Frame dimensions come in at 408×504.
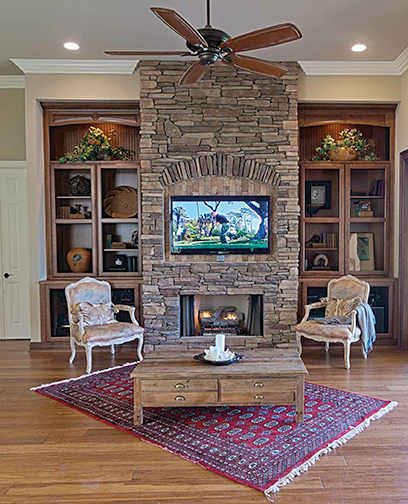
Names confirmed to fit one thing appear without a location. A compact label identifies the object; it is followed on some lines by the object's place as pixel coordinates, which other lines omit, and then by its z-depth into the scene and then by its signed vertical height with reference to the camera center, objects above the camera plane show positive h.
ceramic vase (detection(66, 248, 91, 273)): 5.91 -0.27
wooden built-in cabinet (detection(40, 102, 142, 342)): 5.80 +0.31
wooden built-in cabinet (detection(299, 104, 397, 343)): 5.86 +0.30
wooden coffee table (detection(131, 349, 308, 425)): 3.44 -1.13
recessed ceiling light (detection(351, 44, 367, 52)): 5.04 +2.11
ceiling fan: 2.90 +1.35
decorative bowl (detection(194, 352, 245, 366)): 3.63 -0.98
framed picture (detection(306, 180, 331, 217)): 6.04 +0.56
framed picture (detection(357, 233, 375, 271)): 6.05 -0.19
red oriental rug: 2.91 -1.43
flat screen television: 5.62 +0.18
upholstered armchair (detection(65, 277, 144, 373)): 4.96 -0.93
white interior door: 6.32 -0.23
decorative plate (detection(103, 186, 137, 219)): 6.04 +0.48
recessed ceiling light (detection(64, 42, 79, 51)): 4.95 +2.13
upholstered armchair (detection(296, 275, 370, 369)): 5.04 -0.93
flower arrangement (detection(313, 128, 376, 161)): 5.86 +1.18
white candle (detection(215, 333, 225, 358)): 3.71 -0.87
